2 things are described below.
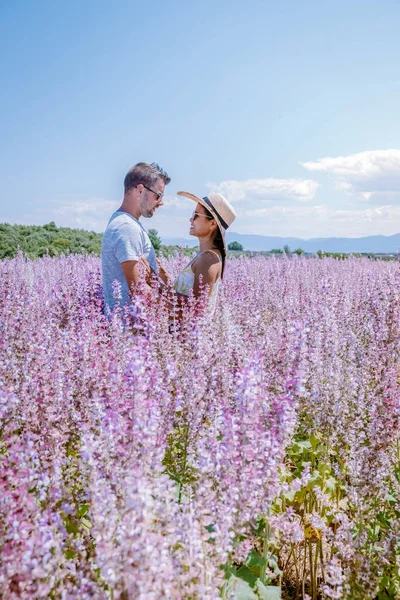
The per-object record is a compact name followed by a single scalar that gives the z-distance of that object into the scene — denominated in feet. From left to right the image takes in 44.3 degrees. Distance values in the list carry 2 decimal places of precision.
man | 14.05
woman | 14.25
